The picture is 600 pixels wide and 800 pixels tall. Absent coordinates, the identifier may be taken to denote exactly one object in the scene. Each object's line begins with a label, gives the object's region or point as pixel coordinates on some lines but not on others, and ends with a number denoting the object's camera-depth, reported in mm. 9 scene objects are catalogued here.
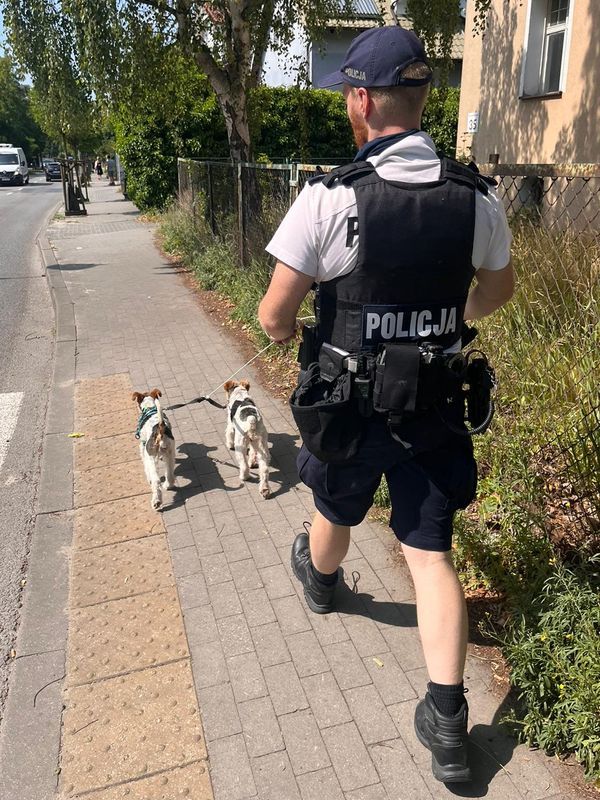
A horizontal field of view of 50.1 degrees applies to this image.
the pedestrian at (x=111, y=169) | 43947
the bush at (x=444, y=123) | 22100
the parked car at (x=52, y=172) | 56406
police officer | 1990
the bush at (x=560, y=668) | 2203
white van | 47219
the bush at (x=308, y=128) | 20156
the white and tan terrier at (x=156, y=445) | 4160
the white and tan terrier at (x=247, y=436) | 4270
